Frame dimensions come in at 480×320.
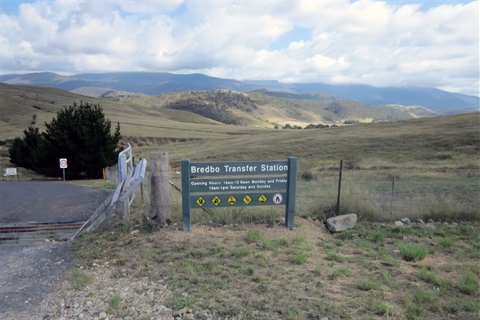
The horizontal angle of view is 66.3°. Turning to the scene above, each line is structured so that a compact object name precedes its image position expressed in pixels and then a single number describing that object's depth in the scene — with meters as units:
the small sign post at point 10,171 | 25.56
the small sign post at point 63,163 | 25.59
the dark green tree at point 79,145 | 30.59
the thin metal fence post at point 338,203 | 8.12
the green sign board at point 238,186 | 6.92
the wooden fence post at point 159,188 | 7.02
